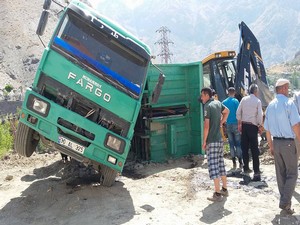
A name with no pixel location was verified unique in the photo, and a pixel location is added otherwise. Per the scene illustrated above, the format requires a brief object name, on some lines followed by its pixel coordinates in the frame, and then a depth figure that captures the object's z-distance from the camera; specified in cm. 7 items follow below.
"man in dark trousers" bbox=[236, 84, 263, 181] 498
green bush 773
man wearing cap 358
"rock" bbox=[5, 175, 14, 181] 570
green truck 424
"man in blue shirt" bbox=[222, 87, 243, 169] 569
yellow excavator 753
